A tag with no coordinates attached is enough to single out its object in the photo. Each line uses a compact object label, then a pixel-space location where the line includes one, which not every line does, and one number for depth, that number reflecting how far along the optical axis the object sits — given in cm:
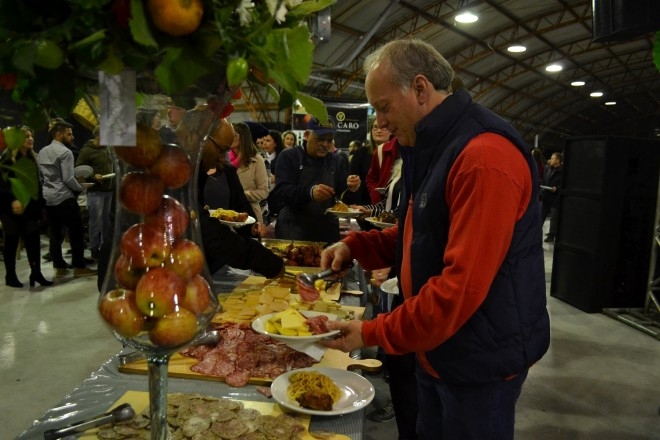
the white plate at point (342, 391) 131
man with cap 387
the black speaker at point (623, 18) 194
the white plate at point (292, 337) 147
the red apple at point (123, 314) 82
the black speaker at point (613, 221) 525
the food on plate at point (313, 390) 132
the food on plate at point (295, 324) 156
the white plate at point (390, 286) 251
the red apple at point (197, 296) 86
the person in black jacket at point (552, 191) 980
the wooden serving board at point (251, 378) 152
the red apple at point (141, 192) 85
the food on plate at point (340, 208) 357
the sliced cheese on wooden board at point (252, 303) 200
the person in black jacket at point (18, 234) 518
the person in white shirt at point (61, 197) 553
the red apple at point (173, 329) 83
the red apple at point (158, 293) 80
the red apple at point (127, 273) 85
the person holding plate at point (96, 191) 619
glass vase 82
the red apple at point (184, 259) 85
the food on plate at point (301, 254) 283
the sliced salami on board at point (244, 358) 153
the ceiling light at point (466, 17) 1073
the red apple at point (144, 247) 84
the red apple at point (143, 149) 84
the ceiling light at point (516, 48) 1499
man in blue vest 119
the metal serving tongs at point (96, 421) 116
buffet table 128
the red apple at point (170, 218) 87
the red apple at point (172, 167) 86
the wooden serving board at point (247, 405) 131
